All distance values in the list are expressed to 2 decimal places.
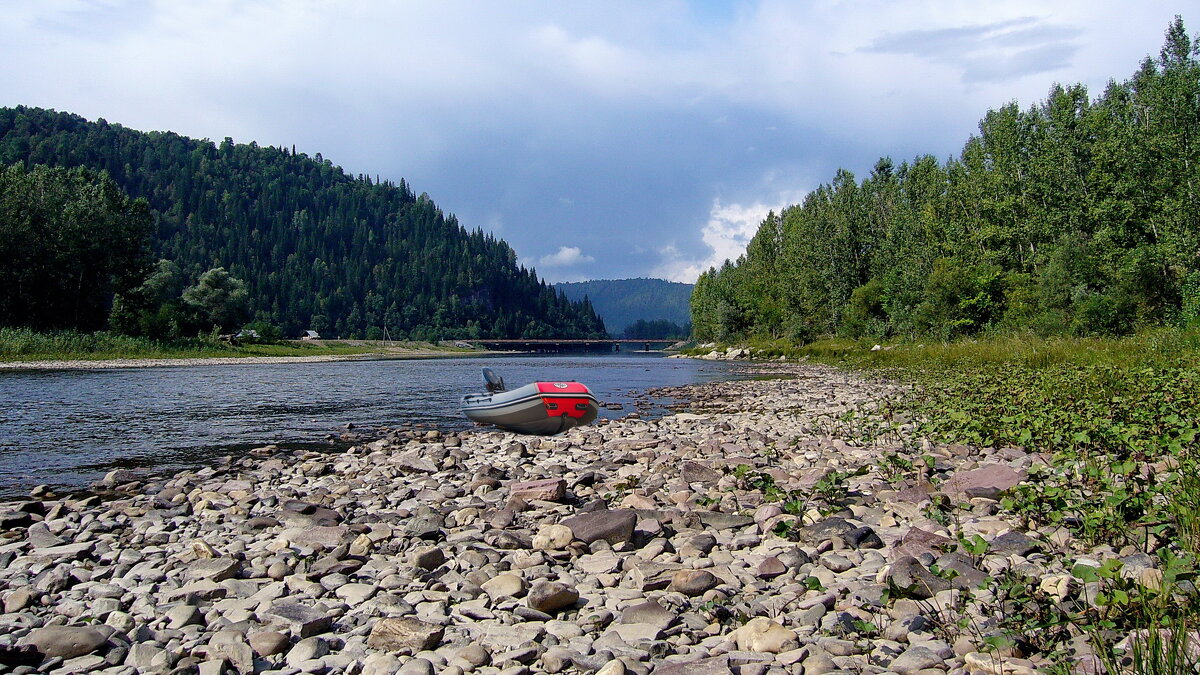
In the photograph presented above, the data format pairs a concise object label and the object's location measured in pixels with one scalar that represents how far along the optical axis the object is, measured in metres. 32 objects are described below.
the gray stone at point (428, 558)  6.70
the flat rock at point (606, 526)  7.16
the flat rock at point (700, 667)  4.17
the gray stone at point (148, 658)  4.71
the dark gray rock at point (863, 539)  6.55
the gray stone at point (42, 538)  7.91
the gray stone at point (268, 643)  4.89
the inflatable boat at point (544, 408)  18.66
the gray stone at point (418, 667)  4.44
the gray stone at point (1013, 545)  5.71
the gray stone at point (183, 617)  5.47
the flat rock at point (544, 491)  9.21
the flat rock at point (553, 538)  7.07
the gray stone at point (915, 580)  5.11
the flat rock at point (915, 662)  4.08
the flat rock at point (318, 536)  7.53
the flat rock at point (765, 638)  4.54
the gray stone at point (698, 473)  9.99
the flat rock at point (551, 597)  5.49
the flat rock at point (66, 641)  4.91
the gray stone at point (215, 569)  6.49
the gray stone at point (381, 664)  4.51
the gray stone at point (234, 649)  4.70
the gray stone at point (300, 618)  5.18
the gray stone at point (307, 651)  4.78
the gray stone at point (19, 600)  5.93
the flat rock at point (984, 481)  7.57
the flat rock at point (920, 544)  5.92
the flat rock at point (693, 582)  5.70
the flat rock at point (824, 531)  6.77
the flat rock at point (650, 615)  5.08
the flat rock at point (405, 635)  4.89
